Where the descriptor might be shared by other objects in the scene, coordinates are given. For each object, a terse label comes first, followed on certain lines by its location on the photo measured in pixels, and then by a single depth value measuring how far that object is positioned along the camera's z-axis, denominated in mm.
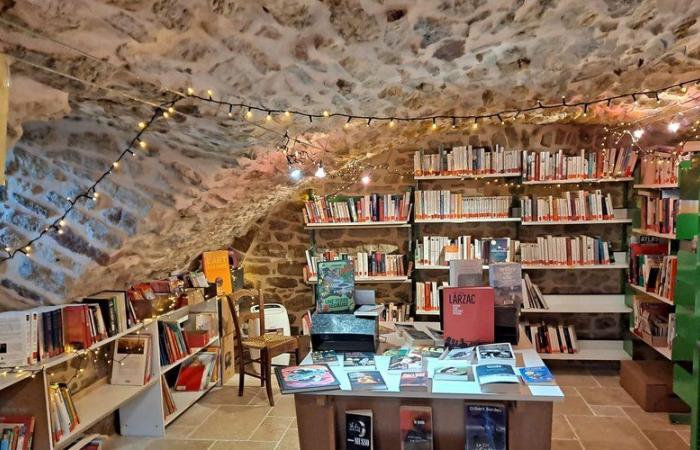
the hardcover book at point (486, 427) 2428
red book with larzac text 2826
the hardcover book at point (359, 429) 2574
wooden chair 4410
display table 2311
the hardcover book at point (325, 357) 2744
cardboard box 4051
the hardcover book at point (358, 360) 2664
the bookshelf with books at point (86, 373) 2891
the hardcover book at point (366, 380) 2381
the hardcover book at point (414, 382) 2350
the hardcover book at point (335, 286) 3109
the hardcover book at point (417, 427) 2498
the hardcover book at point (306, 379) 2396
